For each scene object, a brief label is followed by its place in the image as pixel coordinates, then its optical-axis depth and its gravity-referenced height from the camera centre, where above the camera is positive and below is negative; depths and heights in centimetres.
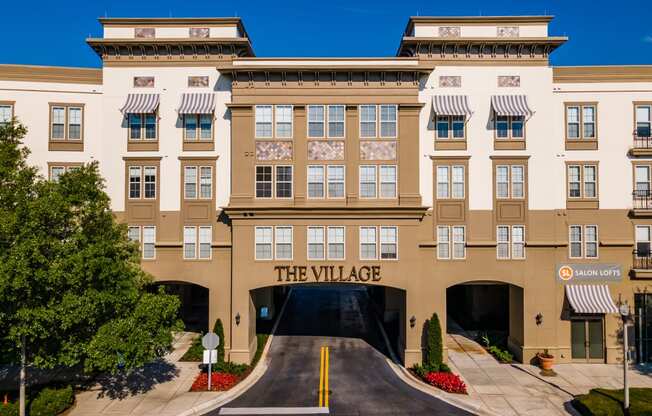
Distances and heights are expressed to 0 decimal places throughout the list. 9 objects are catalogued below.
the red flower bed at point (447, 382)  2323 -817
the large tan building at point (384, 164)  2781 +312
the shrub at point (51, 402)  1959 -779
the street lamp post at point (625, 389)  2006 -721
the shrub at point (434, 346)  2584 -703
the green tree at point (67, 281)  1809 -255
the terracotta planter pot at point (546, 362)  2625 -792
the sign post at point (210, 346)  2369 -639
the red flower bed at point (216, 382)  2352 -828
